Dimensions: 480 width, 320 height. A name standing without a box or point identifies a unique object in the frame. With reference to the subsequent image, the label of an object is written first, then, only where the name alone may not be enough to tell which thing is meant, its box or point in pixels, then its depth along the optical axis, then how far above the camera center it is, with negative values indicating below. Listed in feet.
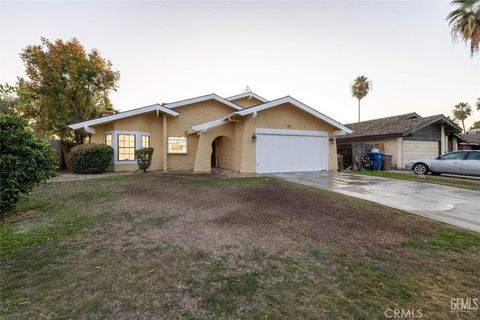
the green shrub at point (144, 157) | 40.98 +0.23
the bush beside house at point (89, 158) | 39.29 +0.10
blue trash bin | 50.90 -0.71
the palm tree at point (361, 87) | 121.60 +39.41
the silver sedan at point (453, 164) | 37.52 -1.37
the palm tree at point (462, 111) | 146.21 +30.70
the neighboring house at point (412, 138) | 56.49 +5.25
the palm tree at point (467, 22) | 45.80 +29.01
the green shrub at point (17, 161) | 14.52 -0.14
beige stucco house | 41.11 +4.70
